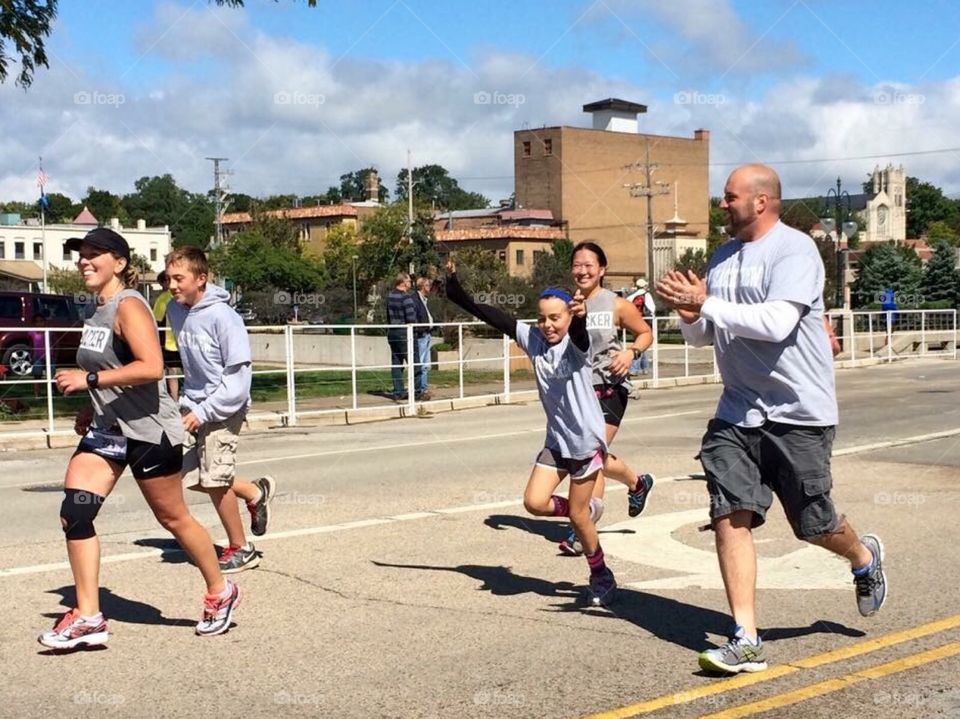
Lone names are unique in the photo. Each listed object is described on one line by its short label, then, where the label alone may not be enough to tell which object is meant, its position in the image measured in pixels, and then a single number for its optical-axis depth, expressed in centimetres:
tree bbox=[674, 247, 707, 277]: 8038
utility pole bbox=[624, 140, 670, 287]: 7405
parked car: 2339
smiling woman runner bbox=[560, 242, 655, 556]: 810
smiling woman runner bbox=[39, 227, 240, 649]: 575
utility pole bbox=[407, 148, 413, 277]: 7694
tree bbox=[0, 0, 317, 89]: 2120
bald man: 525
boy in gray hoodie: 734
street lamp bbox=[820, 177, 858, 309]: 4544
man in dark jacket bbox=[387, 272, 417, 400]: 2086
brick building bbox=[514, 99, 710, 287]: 11312
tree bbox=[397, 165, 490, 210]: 16169
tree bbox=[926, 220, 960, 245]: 14650
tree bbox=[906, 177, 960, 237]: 17350
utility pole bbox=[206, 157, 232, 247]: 8755
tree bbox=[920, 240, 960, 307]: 7056
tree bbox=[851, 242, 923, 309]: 7306
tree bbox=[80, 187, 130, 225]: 15325
